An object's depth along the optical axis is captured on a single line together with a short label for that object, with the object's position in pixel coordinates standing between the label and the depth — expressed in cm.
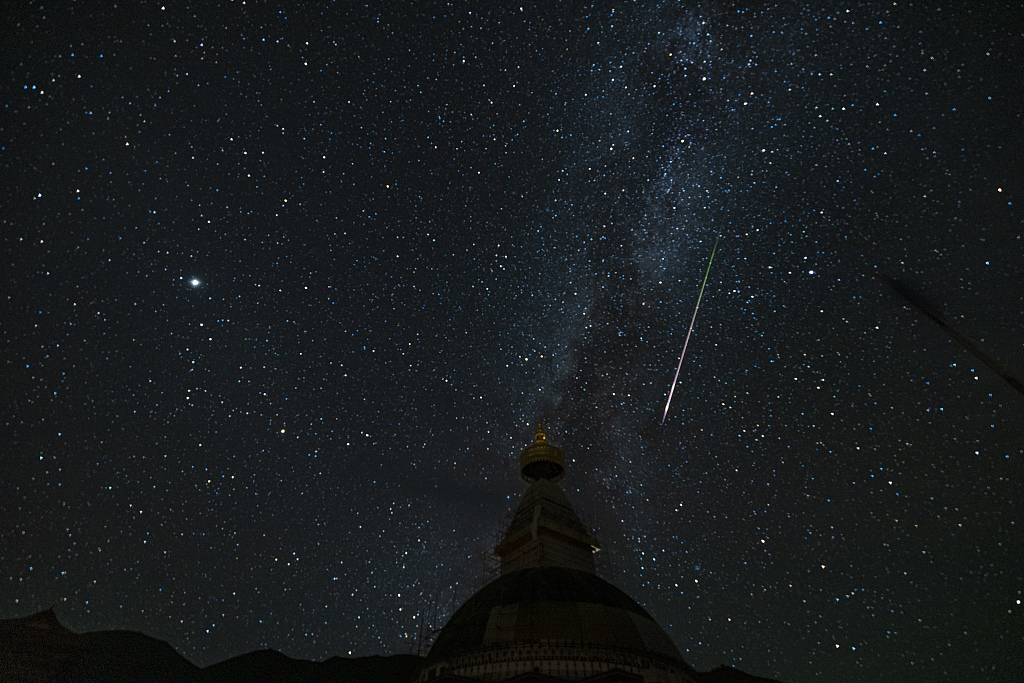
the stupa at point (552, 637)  2908
